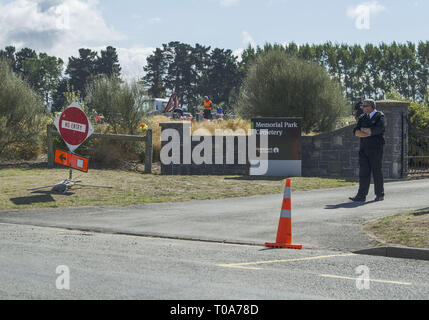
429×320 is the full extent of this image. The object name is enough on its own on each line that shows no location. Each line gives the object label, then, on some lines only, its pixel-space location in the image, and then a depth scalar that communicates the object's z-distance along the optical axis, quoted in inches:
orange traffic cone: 331.0
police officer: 491.5
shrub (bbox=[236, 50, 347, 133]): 956.0
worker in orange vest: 1451.8
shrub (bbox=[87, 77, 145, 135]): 869.2
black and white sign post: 739.4
